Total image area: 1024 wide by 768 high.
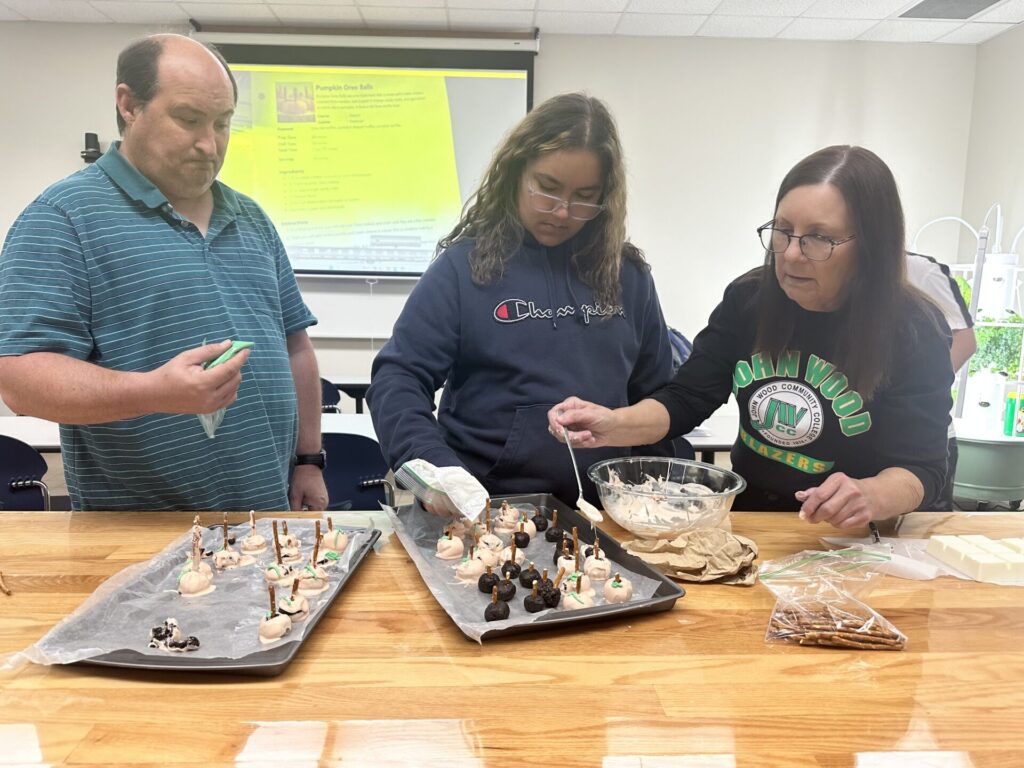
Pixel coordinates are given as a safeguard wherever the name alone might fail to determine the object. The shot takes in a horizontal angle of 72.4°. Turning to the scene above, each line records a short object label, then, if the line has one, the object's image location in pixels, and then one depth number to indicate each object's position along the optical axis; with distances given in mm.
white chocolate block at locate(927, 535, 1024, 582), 1198
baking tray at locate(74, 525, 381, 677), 856
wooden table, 747
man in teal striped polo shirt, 1266
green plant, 3818
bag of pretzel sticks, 980
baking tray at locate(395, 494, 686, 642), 982
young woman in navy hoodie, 1524
